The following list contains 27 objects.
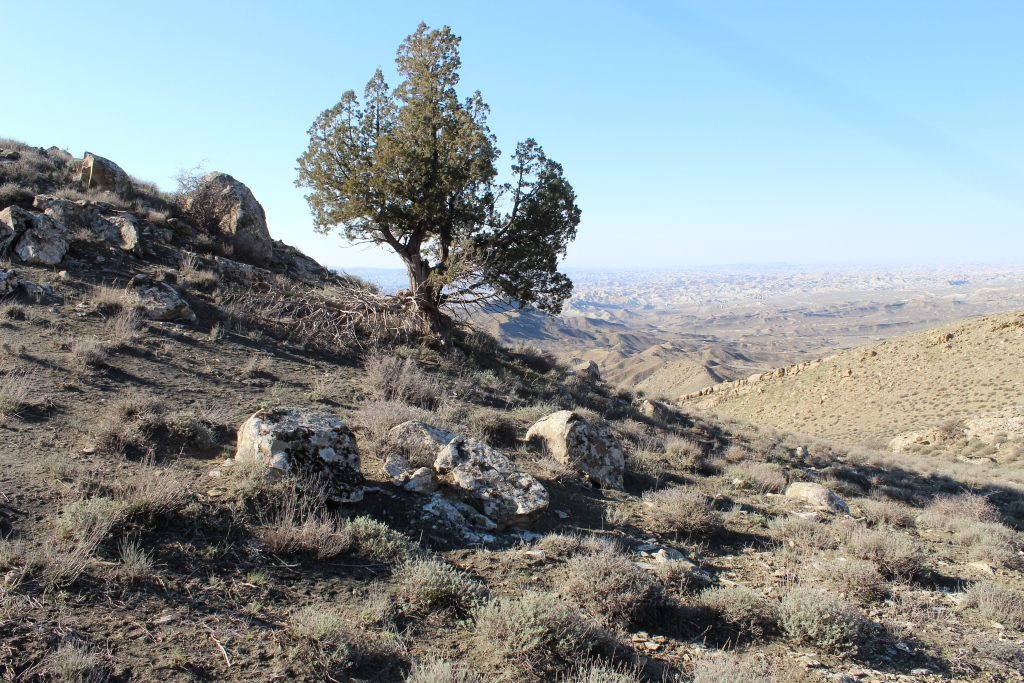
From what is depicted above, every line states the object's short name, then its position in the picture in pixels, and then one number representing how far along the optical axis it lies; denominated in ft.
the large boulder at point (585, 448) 26.61
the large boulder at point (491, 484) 19.38
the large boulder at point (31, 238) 33.76
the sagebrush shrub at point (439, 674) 9.94
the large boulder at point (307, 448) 16.84
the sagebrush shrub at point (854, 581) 16.87
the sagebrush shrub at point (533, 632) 11.39
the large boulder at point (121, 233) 40.47
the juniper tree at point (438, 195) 42.83
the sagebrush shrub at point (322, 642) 10.39
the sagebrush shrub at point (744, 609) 14.30
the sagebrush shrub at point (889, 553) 18.99
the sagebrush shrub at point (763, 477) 30.89
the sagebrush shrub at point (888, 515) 26.63
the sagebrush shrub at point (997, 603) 15.97
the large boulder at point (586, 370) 62.37
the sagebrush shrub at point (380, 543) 14.90
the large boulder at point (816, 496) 26.99
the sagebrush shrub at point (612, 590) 13.91
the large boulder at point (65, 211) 39.19
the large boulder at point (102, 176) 49.19
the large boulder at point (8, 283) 29.22
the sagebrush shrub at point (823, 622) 13.51
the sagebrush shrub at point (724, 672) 10.93
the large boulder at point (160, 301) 32.73
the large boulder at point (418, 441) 22.29
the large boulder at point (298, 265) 54.85
